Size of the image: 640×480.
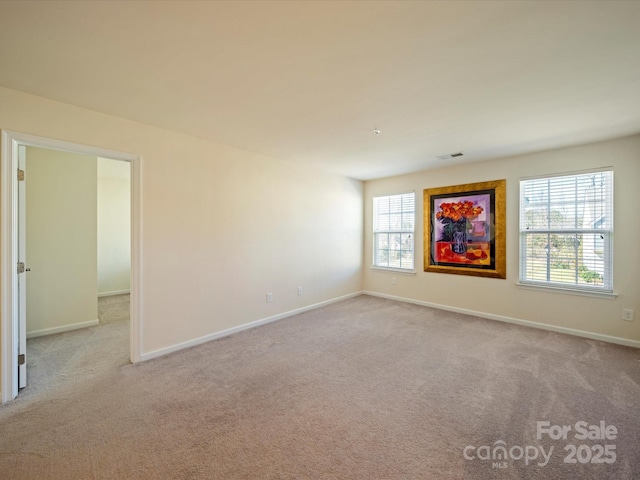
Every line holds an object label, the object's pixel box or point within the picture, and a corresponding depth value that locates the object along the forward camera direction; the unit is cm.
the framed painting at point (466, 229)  418
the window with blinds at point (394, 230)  526
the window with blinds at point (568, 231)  343
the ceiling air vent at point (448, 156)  394
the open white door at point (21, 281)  232
